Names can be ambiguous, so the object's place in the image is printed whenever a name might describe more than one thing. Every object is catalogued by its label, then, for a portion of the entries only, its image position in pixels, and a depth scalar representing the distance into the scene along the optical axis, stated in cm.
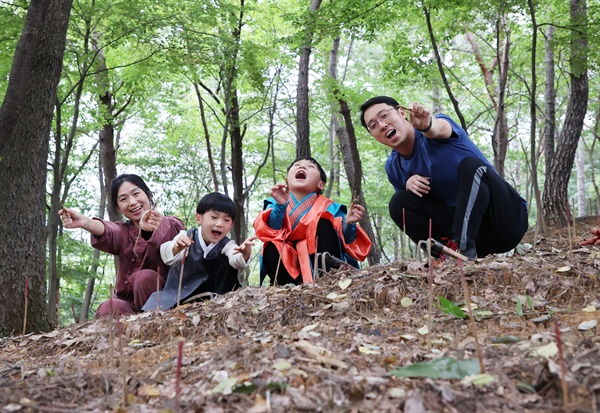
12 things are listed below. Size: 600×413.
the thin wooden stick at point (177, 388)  128
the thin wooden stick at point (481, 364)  149
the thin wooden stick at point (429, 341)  187
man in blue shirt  336
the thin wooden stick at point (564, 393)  122
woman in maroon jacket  387
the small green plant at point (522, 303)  225
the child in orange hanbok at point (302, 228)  419
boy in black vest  382
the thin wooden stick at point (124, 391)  151
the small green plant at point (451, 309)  219
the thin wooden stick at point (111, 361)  192
